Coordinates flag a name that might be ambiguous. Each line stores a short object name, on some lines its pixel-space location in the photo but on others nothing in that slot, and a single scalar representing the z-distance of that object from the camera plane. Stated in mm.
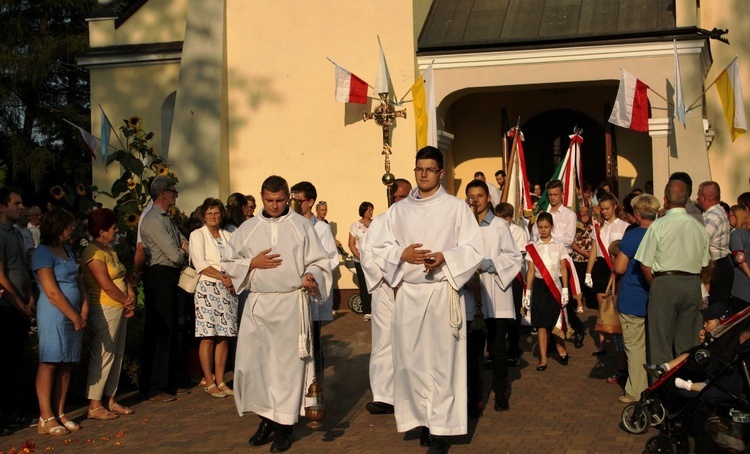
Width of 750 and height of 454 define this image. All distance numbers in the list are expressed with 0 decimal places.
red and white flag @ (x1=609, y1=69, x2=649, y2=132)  15992
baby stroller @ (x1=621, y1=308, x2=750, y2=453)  7035
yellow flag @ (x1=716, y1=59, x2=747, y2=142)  15695
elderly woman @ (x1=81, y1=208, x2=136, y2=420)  9430
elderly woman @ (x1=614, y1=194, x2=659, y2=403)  9398
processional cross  16984
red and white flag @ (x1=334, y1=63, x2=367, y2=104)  17047
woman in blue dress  8844
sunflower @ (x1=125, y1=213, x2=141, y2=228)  12445
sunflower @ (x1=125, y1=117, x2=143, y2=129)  13422
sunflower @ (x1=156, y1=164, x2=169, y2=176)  13191
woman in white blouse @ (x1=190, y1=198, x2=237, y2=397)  10438
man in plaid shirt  10086
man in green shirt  8680
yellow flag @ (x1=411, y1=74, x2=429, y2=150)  16859
